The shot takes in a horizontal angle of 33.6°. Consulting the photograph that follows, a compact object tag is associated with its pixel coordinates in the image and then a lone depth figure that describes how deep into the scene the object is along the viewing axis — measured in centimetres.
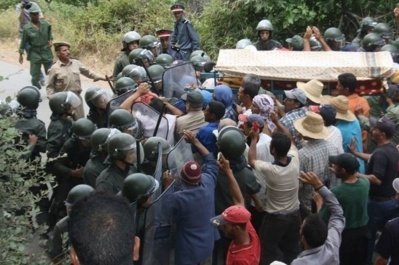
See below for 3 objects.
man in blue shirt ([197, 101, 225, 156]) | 661
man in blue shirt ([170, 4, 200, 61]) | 1189
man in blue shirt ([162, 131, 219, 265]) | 545
